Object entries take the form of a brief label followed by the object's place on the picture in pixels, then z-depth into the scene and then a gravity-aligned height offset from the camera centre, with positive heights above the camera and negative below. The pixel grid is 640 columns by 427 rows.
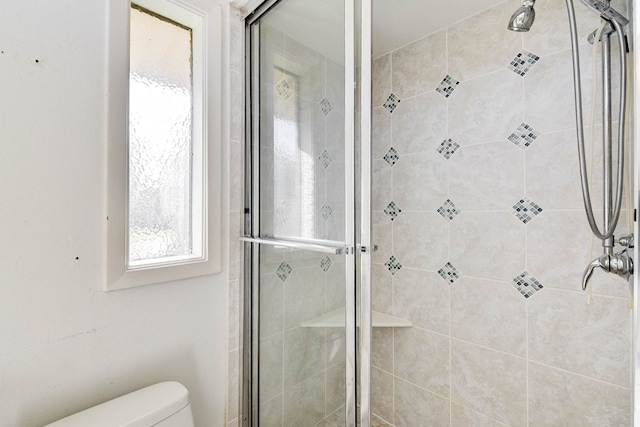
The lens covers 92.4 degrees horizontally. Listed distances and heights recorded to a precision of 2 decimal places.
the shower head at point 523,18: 0.82 +0.53
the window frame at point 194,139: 0.86 +0.24
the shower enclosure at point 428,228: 0.86 -0.06
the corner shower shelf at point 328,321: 0.85 -0.32
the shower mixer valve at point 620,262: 0.76 -0.13
